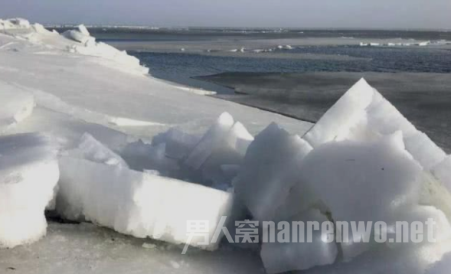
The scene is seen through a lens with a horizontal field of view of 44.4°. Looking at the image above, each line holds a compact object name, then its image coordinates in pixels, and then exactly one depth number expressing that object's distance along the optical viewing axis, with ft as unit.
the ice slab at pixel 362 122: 8.48
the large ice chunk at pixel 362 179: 7.00
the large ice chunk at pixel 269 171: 7.73
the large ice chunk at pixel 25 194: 7.13
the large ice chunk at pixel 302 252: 7.13
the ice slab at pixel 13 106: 10.89
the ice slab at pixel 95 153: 8.59
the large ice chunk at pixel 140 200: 7.55
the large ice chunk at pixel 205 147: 9.57
